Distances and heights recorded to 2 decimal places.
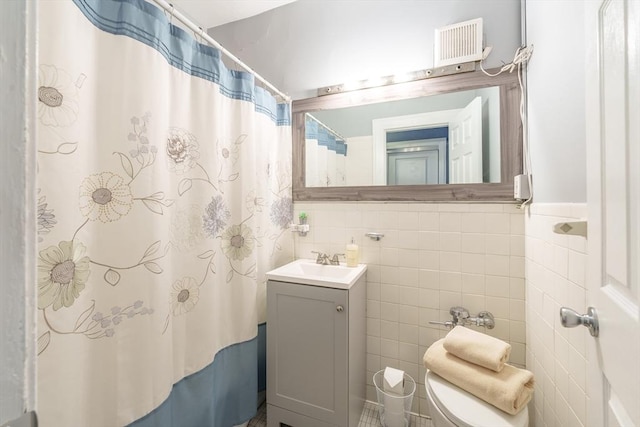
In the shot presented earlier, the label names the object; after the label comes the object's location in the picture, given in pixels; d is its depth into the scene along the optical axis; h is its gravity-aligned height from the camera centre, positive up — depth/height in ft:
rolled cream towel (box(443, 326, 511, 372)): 3.28 -1.79
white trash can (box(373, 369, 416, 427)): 4.46 -3.36
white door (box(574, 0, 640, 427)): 1.44 +0.05
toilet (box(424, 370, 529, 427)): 2.87 -2.28
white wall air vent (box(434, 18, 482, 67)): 4.40 +2.92
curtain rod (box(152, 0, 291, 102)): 3.22 +2.55
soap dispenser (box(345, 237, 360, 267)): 5.13 -0.82
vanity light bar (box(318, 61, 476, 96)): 4.56 +2.56
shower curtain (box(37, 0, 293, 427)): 2.34 -0.10
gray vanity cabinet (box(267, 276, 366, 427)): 4.20 -2.38
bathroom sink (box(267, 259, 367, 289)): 4.25 -1.11
